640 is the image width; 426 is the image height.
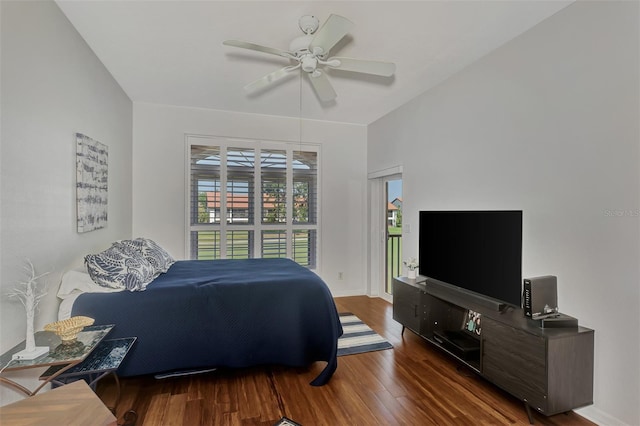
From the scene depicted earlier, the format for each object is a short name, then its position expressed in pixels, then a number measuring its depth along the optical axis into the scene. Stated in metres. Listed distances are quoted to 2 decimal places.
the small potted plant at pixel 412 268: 3.53
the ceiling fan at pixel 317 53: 1.98
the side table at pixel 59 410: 1.07
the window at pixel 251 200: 4.49
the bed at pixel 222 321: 2.26
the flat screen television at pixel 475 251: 2.28
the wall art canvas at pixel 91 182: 2.52
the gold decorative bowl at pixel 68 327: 1.68
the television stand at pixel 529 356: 1.90
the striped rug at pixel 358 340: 3.07
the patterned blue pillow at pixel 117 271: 2.28
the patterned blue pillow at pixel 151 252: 2.85
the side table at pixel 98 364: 1.68
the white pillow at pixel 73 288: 2.20
